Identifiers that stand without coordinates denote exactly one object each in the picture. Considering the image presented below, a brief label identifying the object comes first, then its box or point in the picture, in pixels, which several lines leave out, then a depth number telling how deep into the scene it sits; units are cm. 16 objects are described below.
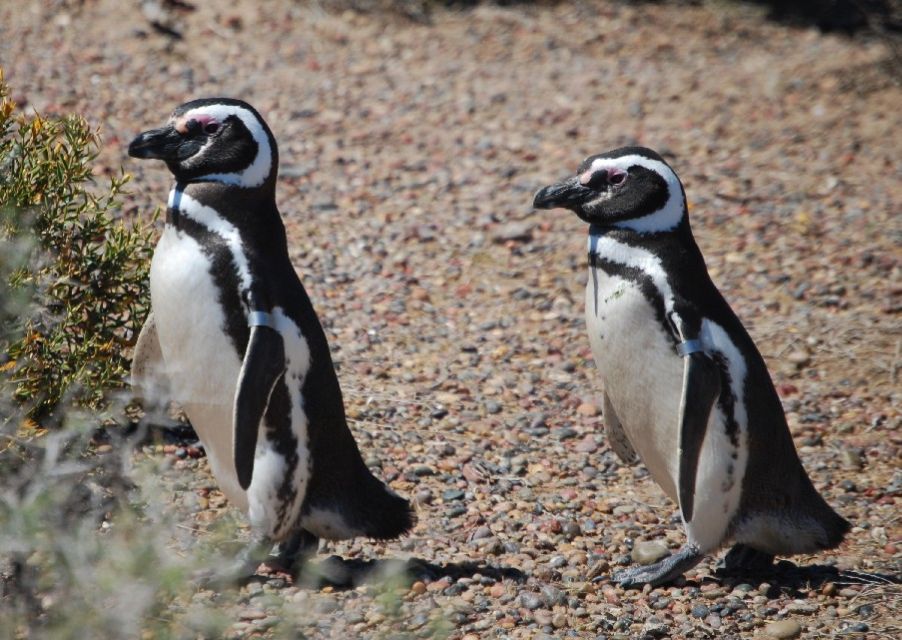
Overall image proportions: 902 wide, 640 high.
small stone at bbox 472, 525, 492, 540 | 801
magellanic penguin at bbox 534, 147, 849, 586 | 734
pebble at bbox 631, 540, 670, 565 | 785
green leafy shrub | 679
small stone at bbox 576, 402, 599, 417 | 989
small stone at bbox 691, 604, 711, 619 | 723
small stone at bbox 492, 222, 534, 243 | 1280
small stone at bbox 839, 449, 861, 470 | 935
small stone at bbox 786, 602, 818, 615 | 727
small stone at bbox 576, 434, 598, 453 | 938
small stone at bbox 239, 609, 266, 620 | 676
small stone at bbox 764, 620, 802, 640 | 696
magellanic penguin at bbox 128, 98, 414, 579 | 691
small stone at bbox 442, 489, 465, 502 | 847
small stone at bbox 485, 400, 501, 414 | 983
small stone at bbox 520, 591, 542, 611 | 717
